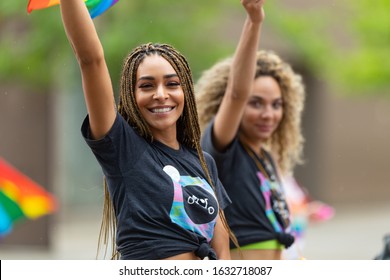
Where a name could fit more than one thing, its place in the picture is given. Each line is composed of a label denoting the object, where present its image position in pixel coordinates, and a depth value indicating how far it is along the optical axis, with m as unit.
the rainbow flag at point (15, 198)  16.20
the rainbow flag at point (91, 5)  6.40
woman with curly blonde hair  7.89
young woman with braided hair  5.68
